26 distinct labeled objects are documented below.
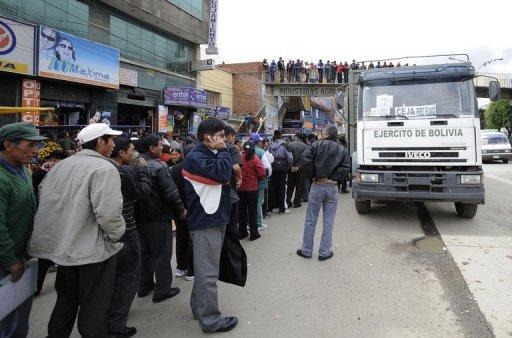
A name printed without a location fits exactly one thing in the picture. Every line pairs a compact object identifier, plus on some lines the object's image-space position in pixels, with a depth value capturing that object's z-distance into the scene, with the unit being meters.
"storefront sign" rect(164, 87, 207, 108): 17.34
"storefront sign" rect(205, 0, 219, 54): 18.95
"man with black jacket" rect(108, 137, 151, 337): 3.15
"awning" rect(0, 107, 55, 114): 4.10
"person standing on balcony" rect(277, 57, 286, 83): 26.02
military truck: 6.54
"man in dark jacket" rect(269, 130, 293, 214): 8.11
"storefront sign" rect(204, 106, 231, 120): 23.13
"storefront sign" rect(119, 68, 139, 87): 14.47
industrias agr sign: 25.89
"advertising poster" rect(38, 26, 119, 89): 10.83
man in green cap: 2.42
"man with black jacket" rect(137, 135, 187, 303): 3.78
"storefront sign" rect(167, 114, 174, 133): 17.80
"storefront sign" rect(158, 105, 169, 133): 17.02
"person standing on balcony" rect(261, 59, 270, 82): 26.14
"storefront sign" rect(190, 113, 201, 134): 19.77
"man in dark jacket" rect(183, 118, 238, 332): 3.19
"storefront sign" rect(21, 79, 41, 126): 10.57
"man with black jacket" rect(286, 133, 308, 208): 8.99
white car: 21.41
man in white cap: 2.46
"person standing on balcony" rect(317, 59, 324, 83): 25.45
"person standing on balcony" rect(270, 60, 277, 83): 26.17
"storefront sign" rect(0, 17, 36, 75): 9.68
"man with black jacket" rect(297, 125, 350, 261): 5.16
